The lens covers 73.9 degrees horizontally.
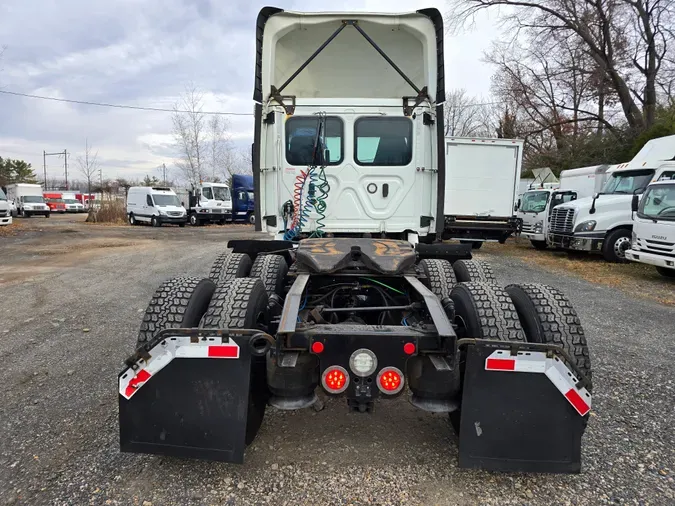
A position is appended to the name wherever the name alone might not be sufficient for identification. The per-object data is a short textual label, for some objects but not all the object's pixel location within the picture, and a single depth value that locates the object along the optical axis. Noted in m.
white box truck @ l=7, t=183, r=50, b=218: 33.92
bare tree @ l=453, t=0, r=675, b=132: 23.28
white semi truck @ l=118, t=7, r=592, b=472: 2.29
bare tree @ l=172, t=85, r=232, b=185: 38.03
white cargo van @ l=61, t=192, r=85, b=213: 47.06
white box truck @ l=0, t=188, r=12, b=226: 20.95
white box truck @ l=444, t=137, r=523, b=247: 13.69
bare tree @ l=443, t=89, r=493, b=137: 42.19
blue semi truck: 28.34
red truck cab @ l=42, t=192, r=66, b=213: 46.44
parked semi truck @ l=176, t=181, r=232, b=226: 28.19
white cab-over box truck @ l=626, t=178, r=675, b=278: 8.98
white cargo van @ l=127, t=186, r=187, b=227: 26.56
